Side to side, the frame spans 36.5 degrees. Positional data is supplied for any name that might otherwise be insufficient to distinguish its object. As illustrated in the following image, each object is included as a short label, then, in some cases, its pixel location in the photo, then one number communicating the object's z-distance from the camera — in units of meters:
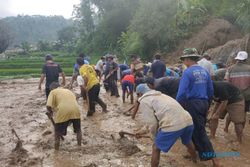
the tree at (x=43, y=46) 67.75
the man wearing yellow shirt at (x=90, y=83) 9.65
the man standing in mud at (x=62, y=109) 6.82
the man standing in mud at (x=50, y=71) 10.36
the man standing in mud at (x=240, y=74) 7.05
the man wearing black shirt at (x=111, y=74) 13.35
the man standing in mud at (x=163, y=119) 4.93
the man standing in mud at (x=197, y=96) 5.44
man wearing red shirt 11.87
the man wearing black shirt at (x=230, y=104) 6.63
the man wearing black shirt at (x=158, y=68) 11.10
